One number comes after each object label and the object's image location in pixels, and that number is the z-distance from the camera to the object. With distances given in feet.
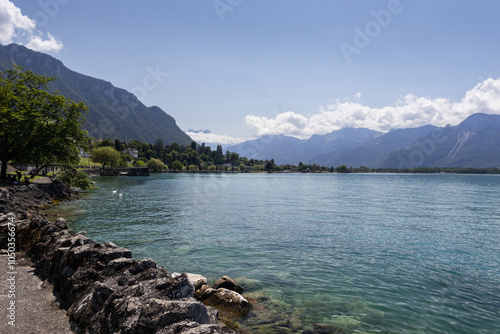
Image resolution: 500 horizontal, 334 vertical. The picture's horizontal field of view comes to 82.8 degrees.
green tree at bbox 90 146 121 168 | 579.89
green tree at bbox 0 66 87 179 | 145.85
